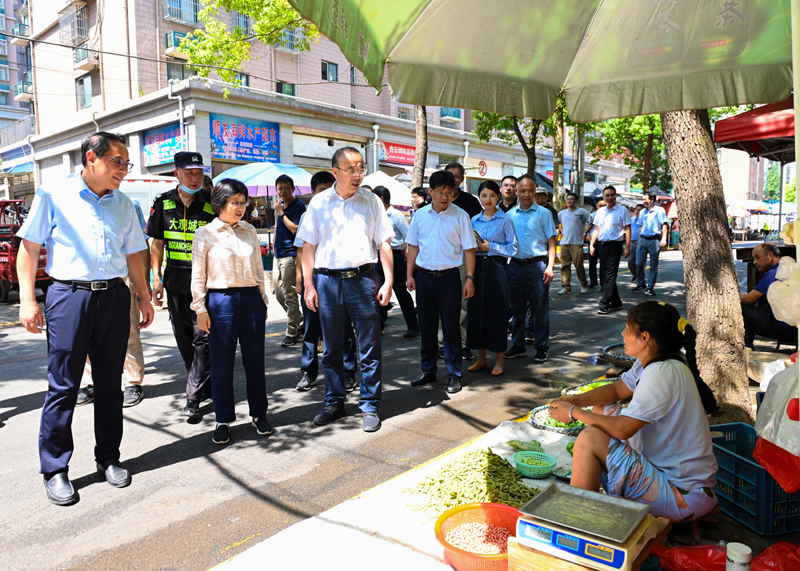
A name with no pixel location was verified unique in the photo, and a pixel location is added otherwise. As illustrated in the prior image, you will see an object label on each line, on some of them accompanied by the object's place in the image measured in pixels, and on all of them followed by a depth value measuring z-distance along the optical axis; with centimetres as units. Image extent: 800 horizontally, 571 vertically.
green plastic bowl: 363
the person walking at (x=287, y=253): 697
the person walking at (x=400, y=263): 814
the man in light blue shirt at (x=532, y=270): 677
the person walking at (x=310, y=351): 578
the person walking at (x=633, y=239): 1306
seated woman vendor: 278
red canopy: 598
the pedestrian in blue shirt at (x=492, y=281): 612
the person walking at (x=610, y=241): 992
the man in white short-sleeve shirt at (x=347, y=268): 464
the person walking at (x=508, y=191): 707
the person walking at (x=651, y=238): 1184
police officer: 496
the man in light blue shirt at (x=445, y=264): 565
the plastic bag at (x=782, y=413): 204
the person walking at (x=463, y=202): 654
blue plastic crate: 287
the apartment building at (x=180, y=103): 2188
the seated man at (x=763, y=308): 605
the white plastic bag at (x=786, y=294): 183
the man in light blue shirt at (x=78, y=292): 349
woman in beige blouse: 428
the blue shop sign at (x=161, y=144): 2181
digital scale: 222
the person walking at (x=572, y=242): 1222
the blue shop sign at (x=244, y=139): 2172
